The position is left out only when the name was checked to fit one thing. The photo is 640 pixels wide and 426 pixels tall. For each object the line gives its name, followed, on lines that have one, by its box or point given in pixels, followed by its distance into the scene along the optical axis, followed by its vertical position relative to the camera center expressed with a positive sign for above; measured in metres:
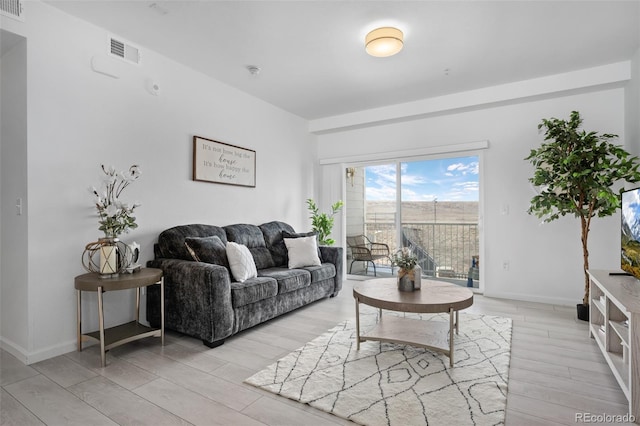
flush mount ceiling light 2.83 +1.43
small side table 2.40 -0.71
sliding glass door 4.73 +0.00
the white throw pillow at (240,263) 3.08 -0.47
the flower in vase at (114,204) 2.67 +0.06
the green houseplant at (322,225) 5.09 -0.20
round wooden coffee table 2.35 -0.66
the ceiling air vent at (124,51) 2.98 +1.43
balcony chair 5.36 -0.60
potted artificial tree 3.16 +0.36
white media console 1.73 -0.72
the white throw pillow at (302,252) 3.99 -0.48
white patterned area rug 1.80 -1.06
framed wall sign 3.74 +0.57
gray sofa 2.69 -0.68
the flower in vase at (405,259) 2.77 -0.39
